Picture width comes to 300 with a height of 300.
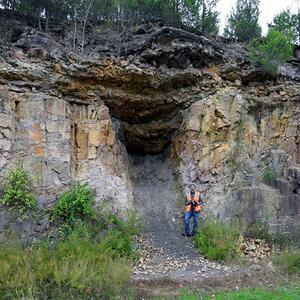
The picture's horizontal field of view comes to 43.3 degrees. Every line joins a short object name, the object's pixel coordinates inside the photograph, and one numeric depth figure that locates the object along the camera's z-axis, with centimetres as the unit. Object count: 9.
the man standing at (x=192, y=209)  1128
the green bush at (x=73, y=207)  1020
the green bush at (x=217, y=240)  1014
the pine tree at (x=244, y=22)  1620
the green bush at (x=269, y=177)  1233
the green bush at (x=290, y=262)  895
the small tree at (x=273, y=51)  1353
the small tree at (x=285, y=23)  1475
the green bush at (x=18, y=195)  994
